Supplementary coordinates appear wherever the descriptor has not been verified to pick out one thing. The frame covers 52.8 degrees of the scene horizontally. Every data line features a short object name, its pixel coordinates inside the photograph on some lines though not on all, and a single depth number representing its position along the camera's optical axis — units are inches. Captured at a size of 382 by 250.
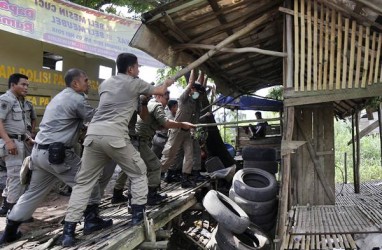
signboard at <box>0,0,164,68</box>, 282.7
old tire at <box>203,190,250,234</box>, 230.1
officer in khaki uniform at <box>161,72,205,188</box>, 296.5
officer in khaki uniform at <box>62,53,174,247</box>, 164.7
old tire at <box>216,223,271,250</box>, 235.6
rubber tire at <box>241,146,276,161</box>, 318.3
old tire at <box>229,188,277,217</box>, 261.7
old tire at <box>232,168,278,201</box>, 263.4
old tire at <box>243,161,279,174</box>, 317.1
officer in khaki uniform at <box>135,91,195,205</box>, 229.8
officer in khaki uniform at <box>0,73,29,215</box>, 222.1
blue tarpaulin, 524.1
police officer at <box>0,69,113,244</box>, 176.7
